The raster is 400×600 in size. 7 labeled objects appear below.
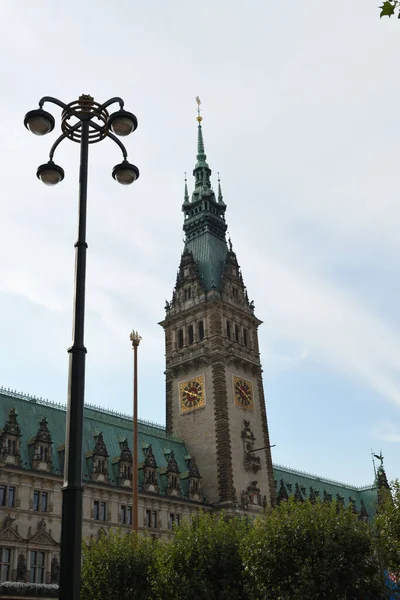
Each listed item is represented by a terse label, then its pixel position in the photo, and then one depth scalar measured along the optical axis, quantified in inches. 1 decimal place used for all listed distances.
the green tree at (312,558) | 1235.9
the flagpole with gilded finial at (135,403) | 1407.5
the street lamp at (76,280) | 483.4
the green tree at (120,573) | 1526.8
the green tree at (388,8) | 396.8
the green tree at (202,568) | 1392.7
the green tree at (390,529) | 1409.9
